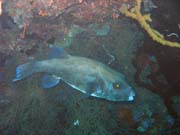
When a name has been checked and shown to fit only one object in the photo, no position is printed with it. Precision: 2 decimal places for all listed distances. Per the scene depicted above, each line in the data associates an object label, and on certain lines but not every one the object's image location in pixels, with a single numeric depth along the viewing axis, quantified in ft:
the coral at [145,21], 16.08
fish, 14.88
